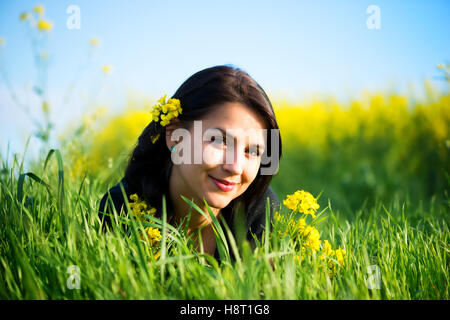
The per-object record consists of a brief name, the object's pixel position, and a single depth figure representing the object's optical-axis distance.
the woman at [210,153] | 2.01
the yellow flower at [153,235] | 1.92
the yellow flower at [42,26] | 2.78
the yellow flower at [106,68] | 3.38
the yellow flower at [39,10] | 2.84
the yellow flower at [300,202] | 1.94
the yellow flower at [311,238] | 1.94
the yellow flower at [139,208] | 2.12
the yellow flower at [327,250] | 1.96
